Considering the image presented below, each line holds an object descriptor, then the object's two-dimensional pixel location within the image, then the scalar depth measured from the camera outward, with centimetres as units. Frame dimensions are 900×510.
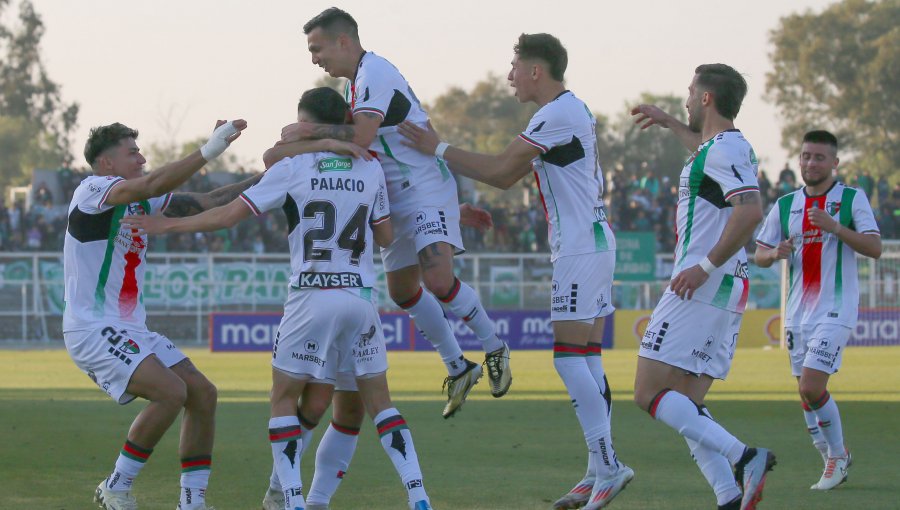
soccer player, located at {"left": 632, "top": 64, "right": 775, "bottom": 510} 1548
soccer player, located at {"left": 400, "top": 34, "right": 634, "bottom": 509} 1711
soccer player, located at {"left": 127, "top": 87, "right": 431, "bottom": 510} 1559
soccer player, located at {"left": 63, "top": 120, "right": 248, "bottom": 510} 1716
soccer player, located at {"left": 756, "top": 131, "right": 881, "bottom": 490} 2078
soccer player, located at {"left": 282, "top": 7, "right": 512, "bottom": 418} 1752
